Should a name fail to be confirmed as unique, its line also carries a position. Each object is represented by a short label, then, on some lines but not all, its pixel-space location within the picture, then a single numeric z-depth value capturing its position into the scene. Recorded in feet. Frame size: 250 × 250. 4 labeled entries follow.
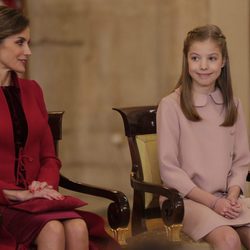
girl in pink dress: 21.73
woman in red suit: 19.28
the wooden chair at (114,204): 21.03
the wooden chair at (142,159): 23.85
